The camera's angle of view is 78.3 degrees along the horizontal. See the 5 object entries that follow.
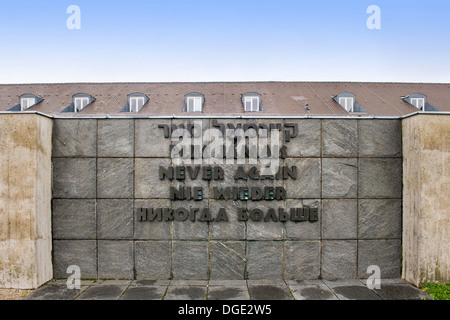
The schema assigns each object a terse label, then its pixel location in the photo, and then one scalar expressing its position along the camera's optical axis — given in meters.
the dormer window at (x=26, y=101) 22.80
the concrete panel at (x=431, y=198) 6.26
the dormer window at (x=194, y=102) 22.15
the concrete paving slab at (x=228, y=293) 5.86
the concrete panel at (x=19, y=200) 6.21
